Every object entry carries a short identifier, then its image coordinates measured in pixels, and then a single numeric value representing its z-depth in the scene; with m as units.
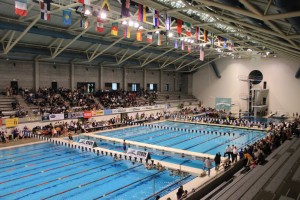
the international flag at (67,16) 13.89
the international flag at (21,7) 12.35
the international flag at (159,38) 20.17
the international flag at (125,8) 12.34
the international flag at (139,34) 18.02
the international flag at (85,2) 11.23
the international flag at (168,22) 14.88
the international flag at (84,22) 15.65
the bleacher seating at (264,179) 8.27
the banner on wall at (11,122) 19.94
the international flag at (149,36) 19.58
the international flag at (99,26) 15.84
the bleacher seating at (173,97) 39.85
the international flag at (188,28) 16.88
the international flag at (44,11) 12.65
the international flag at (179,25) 15.95
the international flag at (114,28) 16.68
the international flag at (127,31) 17.61
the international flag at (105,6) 12.73
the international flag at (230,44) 24.54
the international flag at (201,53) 24.38
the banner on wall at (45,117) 22.59
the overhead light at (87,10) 13.54
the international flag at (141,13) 13.55
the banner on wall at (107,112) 28.00
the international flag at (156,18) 14.41
